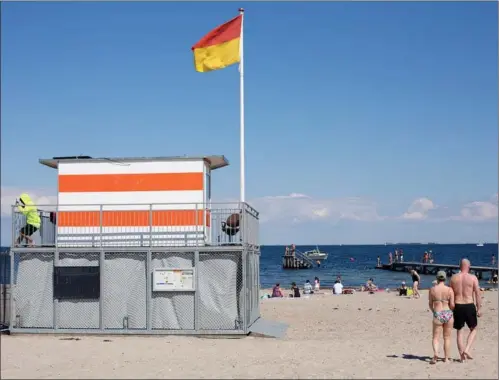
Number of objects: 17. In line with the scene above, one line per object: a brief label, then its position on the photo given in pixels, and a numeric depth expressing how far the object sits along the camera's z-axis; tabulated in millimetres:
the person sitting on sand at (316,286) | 44047
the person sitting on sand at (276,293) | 37094
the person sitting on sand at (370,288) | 42206
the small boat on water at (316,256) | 119656
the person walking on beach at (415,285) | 34038
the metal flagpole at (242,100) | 18797
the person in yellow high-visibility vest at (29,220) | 18516
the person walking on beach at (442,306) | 13008
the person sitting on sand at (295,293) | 36816
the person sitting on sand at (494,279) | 57062
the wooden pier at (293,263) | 103500
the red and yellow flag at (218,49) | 19906
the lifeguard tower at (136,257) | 17781
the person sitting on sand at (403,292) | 36481
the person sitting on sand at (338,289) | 39312
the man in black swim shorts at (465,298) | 13047
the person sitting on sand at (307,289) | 41641
